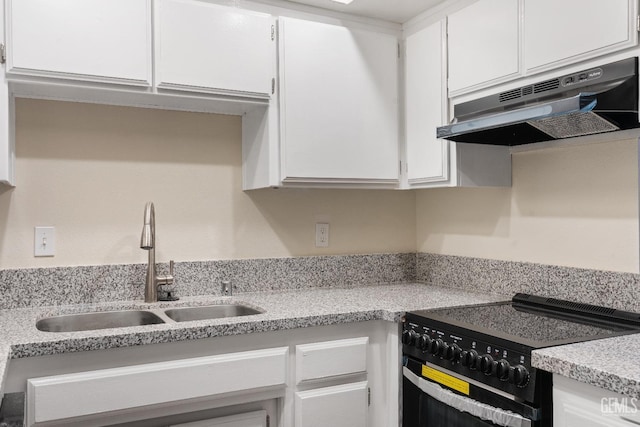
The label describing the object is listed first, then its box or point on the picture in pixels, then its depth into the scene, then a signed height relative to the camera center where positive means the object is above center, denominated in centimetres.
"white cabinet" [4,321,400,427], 154 -50
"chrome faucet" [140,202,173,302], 209 -13
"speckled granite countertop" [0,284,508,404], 154 -32
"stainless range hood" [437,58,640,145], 159 +35
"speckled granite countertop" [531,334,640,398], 120 -34
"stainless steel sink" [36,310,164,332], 196 -36
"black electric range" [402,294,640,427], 146 -37
